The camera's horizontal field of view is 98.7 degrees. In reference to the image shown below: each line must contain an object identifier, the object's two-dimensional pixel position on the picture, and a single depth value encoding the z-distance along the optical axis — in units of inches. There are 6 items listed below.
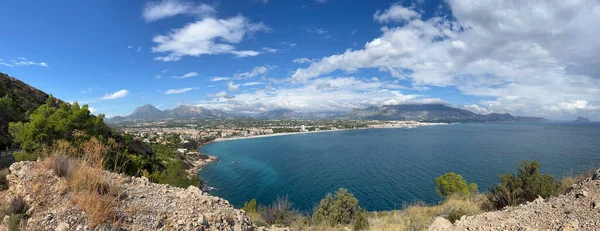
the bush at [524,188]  456.1
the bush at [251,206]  792.9
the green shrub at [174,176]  1002.7
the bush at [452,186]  1027.5
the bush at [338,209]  664.9
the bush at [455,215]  410.0
